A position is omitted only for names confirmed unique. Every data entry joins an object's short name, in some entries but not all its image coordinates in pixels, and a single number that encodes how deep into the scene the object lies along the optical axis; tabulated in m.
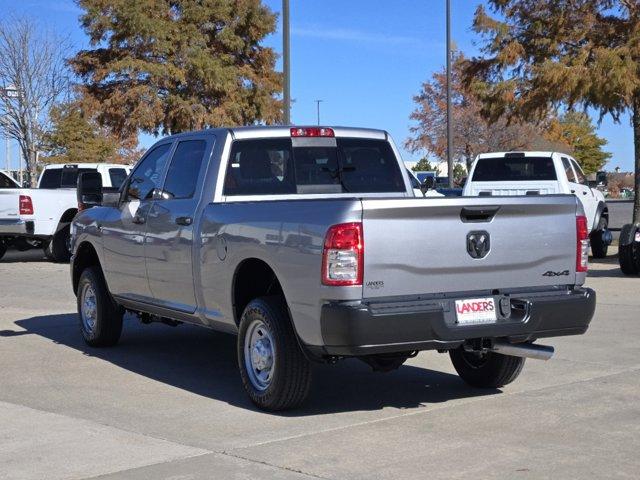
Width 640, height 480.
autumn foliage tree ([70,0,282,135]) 31.83
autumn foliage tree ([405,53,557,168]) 51.44
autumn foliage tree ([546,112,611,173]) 72.25
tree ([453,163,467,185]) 70.68
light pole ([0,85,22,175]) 34.58
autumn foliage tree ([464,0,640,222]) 20.27
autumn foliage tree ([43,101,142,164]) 41.19
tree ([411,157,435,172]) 90.06
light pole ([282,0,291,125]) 20.20
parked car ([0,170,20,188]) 22.57
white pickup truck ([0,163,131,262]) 20.75
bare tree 36.69
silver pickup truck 6.41
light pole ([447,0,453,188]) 28.33
